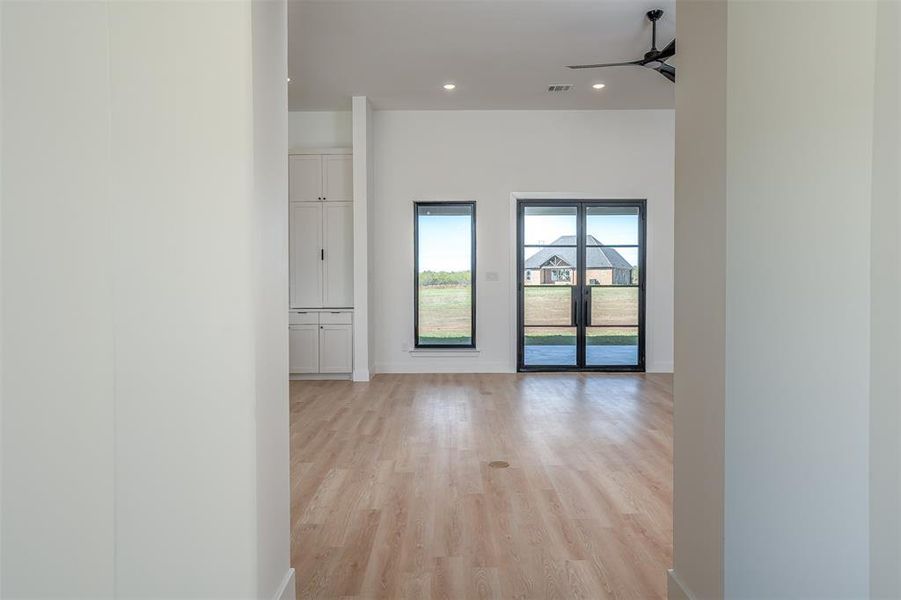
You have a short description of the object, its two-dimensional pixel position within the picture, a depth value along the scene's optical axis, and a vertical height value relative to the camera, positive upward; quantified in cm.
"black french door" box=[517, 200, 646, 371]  703 +14
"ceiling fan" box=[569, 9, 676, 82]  414 +178
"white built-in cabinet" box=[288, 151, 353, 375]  652 +32
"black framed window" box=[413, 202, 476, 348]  700 +17
